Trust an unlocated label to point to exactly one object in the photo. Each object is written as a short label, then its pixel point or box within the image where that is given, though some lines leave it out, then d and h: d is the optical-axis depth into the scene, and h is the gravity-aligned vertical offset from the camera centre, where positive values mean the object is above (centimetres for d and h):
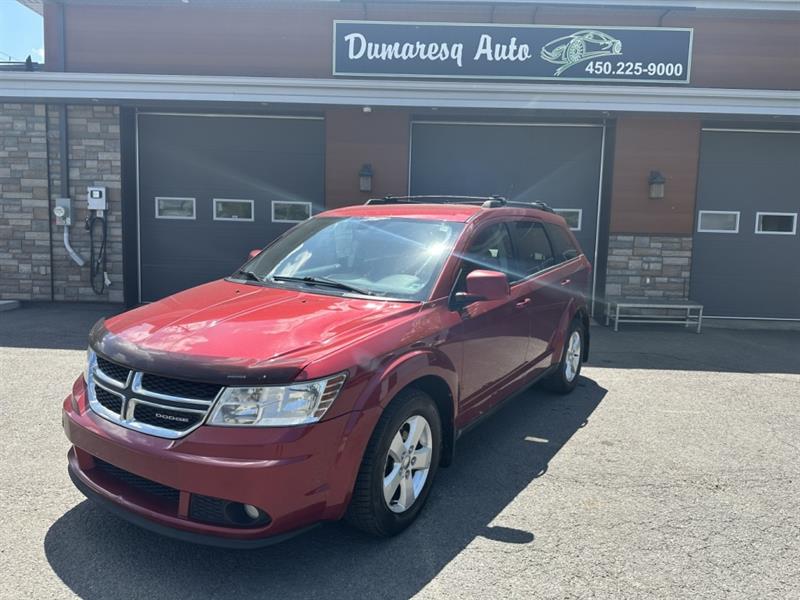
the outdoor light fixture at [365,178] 999 +76
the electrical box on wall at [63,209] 1018 +9
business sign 964 +278
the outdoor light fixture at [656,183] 991 +84
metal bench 956 -119
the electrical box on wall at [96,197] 1012 +30
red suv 269 -77
